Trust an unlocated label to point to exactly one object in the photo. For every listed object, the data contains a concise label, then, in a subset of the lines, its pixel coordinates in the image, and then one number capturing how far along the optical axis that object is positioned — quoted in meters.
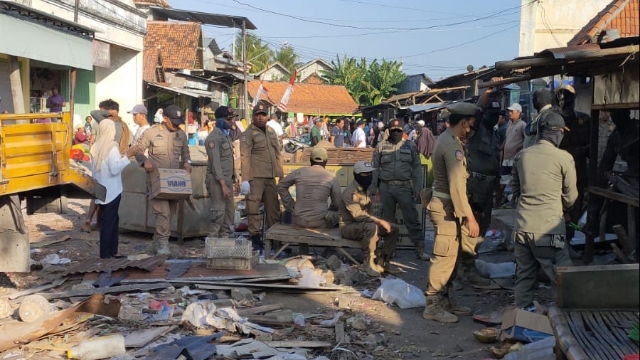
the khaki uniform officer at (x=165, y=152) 8.70
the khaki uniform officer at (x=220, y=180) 9.49
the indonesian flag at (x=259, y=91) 24.12
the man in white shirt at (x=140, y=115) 9.23
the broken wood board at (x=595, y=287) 3.86
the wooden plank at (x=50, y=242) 9.38
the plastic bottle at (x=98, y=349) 5.15
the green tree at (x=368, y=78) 48.38
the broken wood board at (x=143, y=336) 5.38
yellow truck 6.39
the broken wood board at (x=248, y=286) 7.08
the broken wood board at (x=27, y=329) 5.34
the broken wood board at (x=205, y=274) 7.23
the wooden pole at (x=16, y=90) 7.70
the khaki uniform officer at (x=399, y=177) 9.16
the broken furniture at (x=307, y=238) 8.30
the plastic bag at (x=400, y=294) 6.93
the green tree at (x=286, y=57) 65.31
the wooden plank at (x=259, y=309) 6.32
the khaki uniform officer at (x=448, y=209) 6.21
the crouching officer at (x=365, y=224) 8.10
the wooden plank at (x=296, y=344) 5.54
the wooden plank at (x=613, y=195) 6.10
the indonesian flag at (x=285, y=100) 20.83
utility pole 31.41
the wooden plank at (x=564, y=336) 3.63
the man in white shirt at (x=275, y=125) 17.77
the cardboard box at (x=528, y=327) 5.14
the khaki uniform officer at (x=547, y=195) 5.57
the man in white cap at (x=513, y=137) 11.25
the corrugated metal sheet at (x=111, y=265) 7.36
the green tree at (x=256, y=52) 55.84
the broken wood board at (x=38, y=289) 6.73
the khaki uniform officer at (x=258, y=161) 9.48
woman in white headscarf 7.82
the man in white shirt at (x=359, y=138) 21.77
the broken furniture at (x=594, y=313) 3.78
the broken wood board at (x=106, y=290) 6.63
